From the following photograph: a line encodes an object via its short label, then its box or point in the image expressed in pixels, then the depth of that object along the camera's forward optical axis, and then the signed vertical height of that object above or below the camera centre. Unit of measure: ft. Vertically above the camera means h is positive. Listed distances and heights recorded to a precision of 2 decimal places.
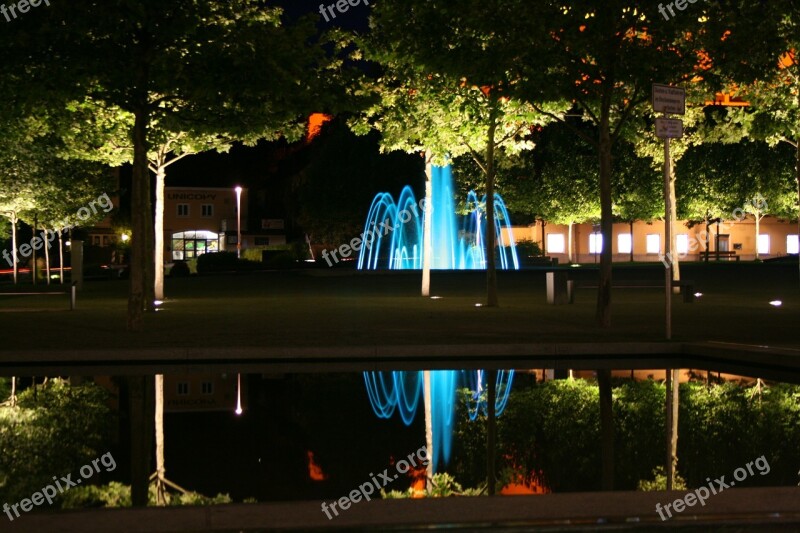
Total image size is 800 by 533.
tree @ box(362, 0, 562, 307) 63.10 +13.76
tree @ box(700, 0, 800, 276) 60.64 +14.01
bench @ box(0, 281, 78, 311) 83.19 -2.87
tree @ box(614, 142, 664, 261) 226.99 +18.40
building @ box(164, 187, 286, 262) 282.97 +12.06
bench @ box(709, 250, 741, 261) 261.93 +0.68
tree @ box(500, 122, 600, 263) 228.02 +17.98
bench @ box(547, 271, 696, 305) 87.97 -2.51
